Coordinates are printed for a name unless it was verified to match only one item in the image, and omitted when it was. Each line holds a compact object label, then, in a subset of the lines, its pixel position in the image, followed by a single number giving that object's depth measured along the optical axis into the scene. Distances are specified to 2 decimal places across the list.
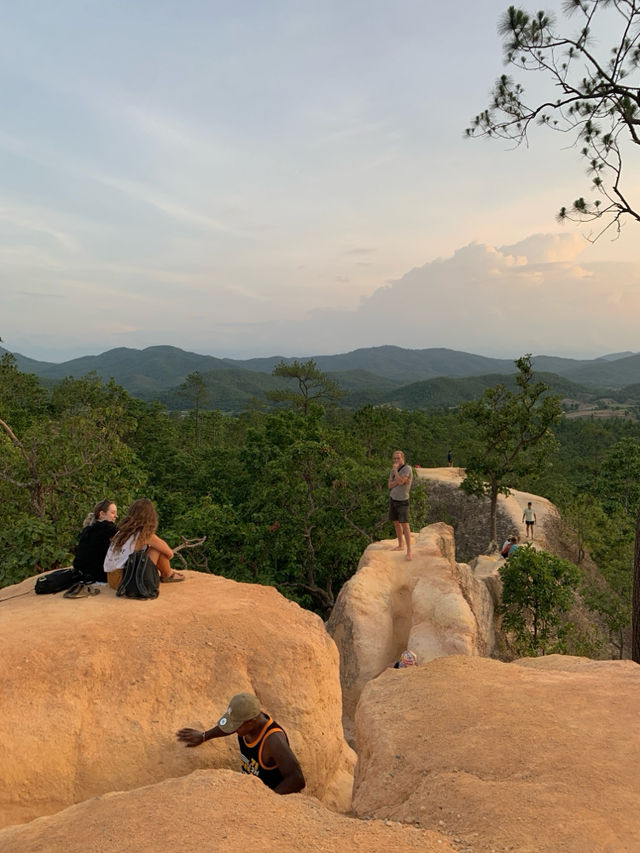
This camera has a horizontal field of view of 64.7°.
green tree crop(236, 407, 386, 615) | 17.86
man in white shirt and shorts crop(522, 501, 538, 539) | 26.95
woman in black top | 7.25
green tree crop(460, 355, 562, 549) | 24.45
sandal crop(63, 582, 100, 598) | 6.88
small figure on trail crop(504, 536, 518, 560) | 20.51
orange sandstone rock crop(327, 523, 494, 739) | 12.34
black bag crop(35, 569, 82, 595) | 7.14
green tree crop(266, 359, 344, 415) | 43.21
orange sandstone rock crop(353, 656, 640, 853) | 3.85
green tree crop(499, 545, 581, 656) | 18.22
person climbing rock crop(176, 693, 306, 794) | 4.54
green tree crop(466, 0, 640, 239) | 10.77
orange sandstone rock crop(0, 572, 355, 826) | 5.00
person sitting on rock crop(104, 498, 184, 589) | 6.95
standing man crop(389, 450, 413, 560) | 11.88
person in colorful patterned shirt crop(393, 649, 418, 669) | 10.76
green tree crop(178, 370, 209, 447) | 69.45
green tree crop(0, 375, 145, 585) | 9.91
